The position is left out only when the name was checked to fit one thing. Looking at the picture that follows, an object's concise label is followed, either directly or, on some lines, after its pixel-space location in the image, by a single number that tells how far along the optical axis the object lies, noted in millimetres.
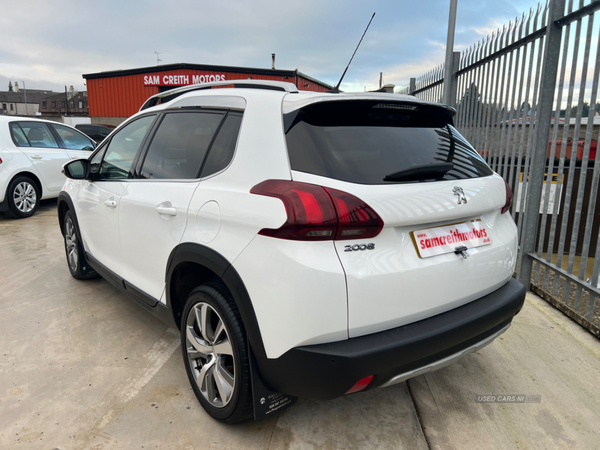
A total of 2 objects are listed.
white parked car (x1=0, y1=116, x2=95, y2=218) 7059
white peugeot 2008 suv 1645
